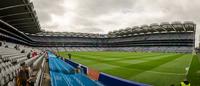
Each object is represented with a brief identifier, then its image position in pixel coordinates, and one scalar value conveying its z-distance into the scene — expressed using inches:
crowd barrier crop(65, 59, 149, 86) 178.4
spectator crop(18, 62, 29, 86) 198.3
